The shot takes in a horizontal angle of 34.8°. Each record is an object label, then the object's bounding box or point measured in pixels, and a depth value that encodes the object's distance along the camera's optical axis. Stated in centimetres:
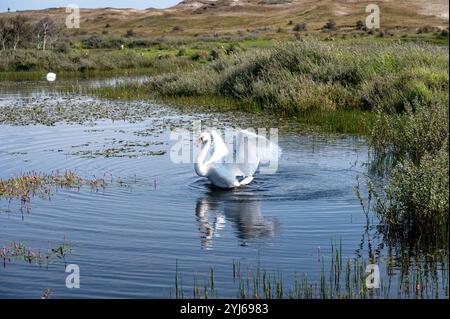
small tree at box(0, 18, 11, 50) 5246
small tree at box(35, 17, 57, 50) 5719
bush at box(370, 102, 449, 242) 903
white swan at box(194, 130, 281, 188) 1238
